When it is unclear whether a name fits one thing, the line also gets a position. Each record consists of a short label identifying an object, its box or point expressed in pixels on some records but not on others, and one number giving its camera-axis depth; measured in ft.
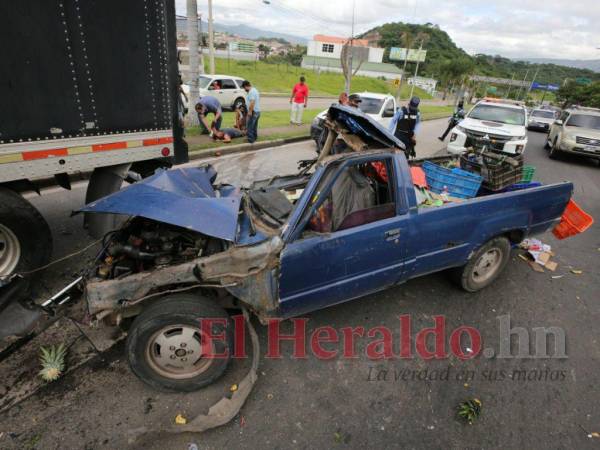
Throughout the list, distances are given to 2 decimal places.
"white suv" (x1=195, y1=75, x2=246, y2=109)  57.16
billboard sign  263.82
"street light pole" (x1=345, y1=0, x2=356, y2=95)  51.70
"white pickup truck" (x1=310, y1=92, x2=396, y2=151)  37.93
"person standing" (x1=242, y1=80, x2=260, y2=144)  34.63
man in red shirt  44.96
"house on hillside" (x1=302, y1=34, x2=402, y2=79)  249.75
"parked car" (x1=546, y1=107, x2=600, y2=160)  38.29
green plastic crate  16.26
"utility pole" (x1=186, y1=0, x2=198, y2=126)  32.35
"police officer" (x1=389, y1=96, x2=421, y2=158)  27.35
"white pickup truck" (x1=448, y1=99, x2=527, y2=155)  32.14
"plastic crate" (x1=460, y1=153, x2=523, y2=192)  14.09
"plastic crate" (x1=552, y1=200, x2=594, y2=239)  14.28
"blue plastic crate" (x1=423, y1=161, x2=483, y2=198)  13.20
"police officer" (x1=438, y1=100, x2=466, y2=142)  40.52
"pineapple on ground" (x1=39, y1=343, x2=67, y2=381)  8.86
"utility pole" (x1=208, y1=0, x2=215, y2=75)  68.74
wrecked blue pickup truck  8.25
